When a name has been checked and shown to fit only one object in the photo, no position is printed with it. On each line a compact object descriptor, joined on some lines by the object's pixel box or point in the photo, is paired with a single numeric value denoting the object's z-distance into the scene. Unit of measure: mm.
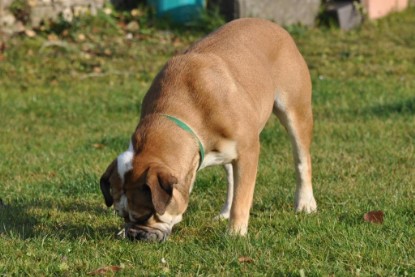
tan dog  8781
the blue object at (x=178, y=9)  24169
